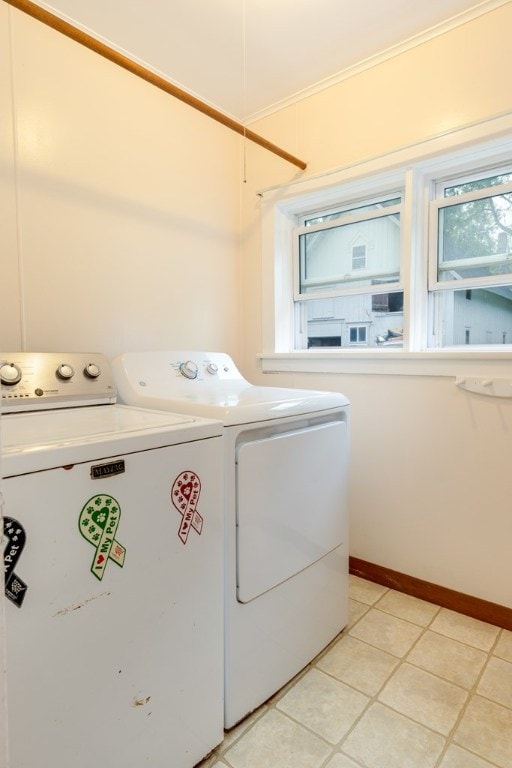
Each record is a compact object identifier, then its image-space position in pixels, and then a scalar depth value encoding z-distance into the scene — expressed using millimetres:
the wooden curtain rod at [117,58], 1112
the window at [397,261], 1772
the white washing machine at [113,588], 795
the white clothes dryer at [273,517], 1224
